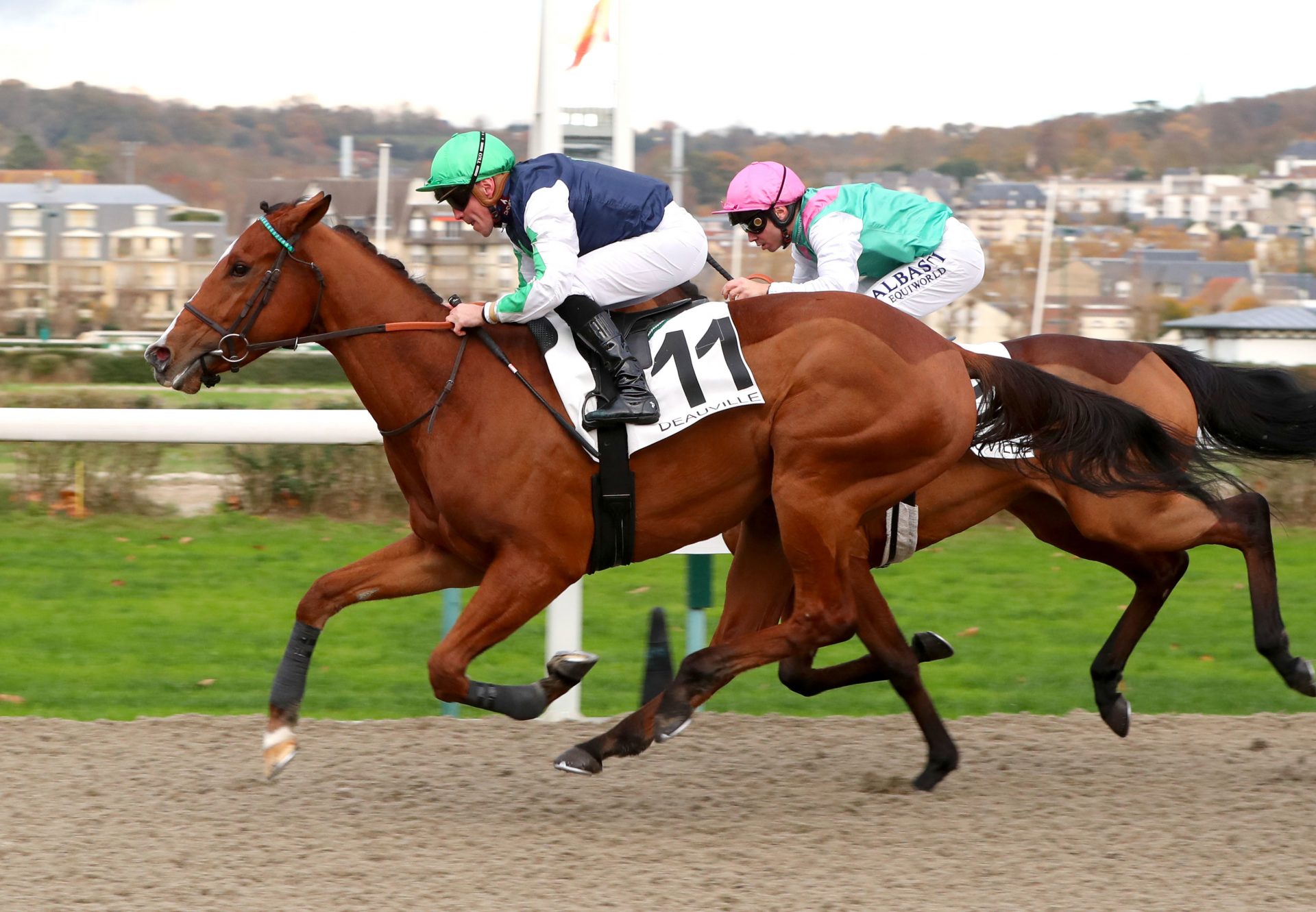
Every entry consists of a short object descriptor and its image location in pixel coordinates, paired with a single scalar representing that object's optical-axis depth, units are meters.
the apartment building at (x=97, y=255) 35.75
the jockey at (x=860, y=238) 8.97
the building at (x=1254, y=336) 30.83
